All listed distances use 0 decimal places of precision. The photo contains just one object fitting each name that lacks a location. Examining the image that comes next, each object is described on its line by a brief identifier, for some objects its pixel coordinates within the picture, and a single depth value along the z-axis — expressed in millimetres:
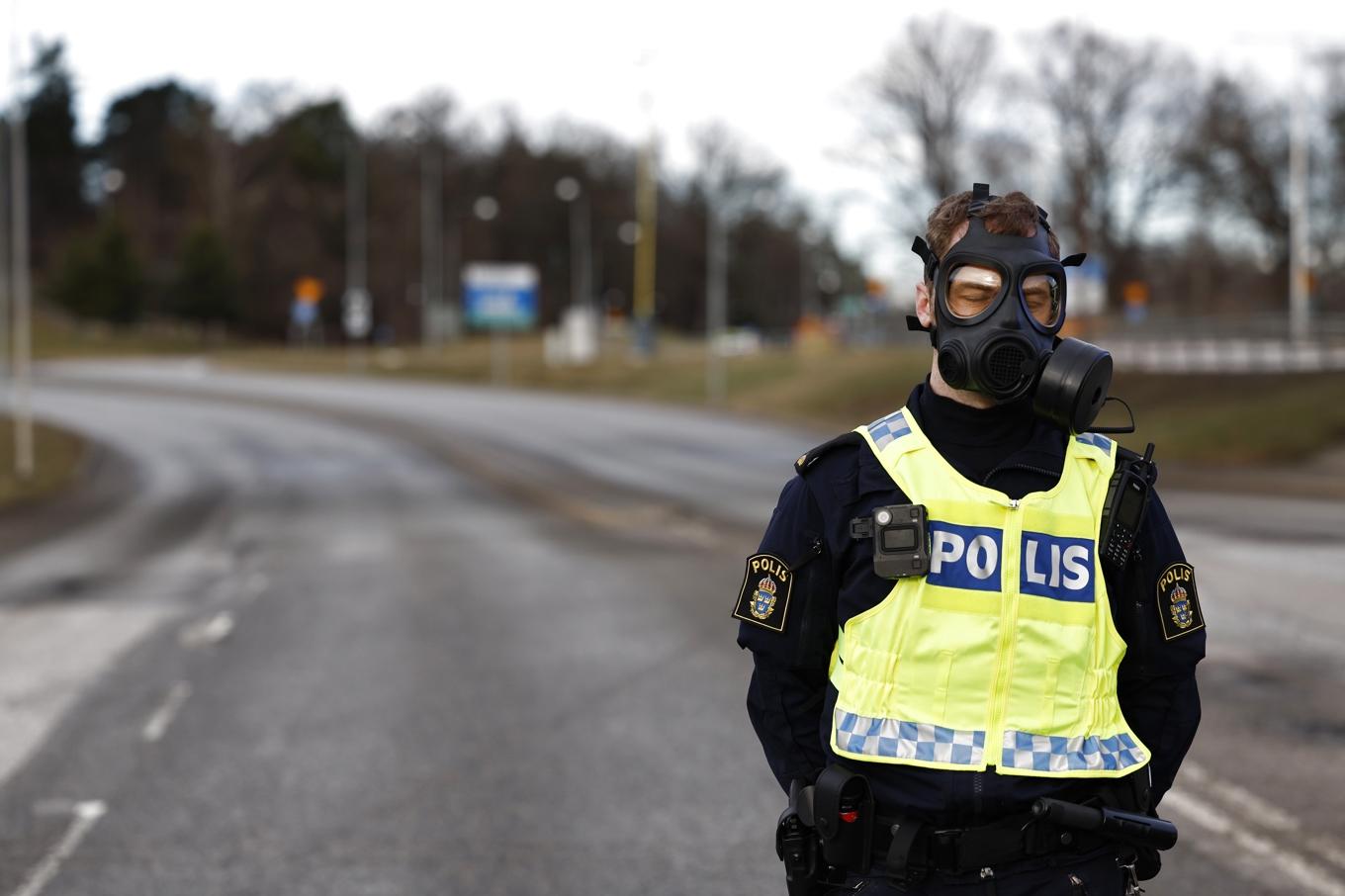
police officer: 3062
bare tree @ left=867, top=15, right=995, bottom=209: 59719
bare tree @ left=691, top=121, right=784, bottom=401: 117000
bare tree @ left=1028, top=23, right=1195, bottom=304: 59562
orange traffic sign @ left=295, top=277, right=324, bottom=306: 74000
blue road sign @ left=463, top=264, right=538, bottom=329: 71938
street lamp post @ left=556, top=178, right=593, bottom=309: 110938
